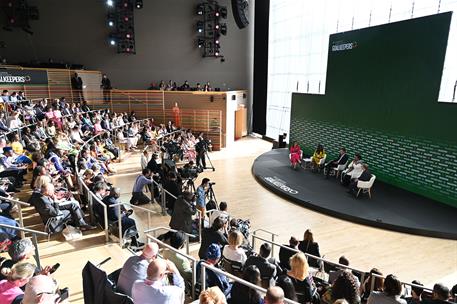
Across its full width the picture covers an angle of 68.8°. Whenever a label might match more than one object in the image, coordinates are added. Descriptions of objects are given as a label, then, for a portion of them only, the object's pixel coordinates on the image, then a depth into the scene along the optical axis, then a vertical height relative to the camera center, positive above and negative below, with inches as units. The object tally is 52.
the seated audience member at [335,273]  182.5 -102.0
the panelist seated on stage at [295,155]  487.2 -102.8
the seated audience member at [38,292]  107.4 -67.5
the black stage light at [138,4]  737.6 +169.2
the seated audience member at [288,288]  137.5 -82.8
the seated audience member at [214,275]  147.3 -84.3
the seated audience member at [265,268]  152.5 -83.2
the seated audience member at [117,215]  211.0 -84.6
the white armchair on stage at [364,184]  365.7 -107.2
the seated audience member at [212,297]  104.6 -66.3
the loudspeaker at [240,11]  479.8 +102.6
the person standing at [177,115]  690.8 -66.3
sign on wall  514.0 +5.6
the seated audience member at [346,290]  138.9 -84.0
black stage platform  302.1 -123.0
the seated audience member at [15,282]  116.3 -71.0
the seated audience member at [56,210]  202.7 -79.6
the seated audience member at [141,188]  303.9 -96.5
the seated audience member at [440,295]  133.7 -83.0
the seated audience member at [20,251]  132.0 -66.8
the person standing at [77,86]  627.8 -9.2
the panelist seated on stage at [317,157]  469.7 -100.5
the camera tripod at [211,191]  309.0 -102.2
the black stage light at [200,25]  813.2 +137.9
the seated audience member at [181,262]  161.0 -86.8
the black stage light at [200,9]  805.9 +175.0
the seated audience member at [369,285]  159.6 -95.9
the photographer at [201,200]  279.7 -96.8
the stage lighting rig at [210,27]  815.7 +135.9
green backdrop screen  348.5 -25.2
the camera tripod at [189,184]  356.4 -108.5
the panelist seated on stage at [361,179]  369.7 -102.5
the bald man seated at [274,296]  103.7 -65.0
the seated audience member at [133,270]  130.3 -73.0
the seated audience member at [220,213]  229.6 -90.7
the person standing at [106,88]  690.8 -13.4
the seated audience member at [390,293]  129.6 -80.1
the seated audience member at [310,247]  207.0 -99.7
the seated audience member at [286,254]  195.1 -99.0
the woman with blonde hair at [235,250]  166.7 -82.7
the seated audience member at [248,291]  126.5 -78.4
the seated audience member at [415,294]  157.4 -98.8
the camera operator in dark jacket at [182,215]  235.0 -92.3
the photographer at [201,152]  502.0 -102.3
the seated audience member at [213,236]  191.4 -87.2
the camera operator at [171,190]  299.9 -95.1
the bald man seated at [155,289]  116.1 -71.5
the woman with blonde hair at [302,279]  145.9 -86.2
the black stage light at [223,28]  835.4 +135.1
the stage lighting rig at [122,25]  730.2 +124.5
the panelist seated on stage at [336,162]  440.8 -101.8
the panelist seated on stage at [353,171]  386.9 -100.5
